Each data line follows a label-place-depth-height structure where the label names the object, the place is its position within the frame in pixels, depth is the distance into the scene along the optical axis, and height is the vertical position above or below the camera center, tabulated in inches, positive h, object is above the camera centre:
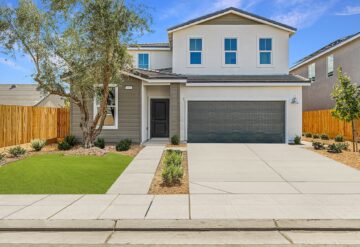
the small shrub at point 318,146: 580.1 -48.3
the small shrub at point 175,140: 633.6 -41.6
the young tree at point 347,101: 554.9 +32.1
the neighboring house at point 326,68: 850.8 +158.4
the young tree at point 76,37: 494.9 +129.4
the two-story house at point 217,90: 650.8 +60.3
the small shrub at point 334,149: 533.5 -49.5
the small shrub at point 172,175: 311.0 -55.0
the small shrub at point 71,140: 600.4 -40.1
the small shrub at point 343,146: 571.1 -48.1
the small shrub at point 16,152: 472.1 -49.2
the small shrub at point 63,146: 564.1 -48.0
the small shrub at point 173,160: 389.6 -50.7
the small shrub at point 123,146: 550.9 -46.8
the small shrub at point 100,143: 579.8 -45.0
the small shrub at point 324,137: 809.2 -44.6
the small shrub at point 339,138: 737.6 -43.2
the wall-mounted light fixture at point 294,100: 686.5 +40.9
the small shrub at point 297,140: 672.4 -43.6
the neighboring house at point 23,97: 1529.3 +103.8
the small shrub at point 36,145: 543.2 -44.7
